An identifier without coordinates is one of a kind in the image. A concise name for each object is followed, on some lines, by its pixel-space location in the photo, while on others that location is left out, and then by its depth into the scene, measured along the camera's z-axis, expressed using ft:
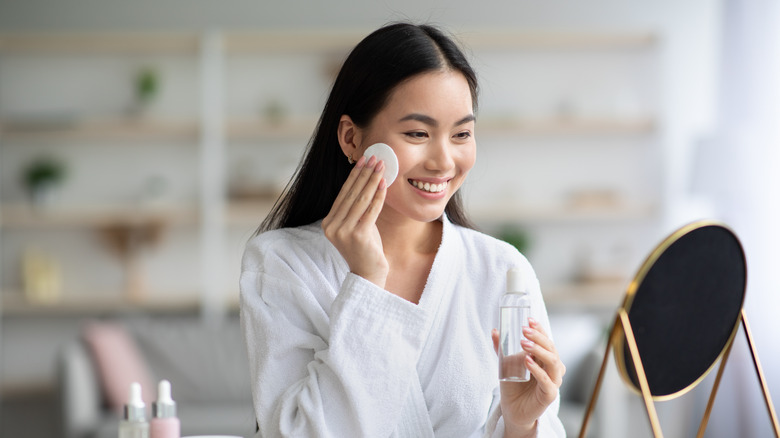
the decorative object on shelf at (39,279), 16.74
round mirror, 4.19
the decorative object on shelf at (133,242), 17.01
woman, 4.59
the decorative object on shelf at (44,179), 16.89
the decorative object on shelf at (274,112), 16.72
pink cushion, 12.51
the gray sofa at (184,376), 12.11
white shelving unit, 16.70
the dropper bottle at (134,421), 4.88
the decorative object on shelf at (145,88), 16.96
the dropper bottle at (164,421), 4.81
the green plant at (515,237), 16.57
